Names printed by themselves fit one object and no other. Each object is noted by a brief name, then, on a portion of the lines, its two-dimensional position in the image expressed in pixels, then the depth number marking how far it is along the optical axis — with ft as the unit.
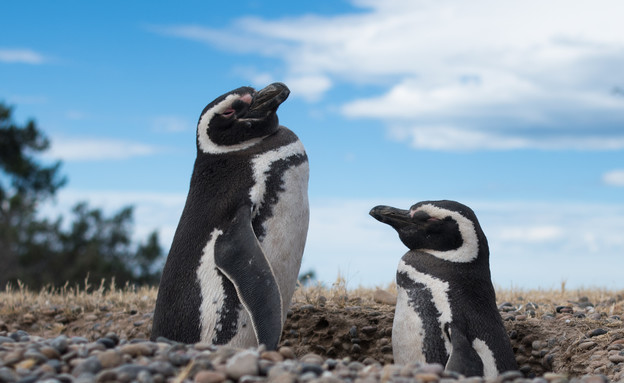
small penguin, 16.35
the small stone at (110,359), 10.70
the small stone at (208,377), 10.04
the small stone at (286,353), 11.71
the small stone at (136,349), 11.17
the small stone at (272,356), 11.28
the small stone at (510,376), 11.22
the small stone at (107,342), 12.14
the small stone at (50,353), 11.44
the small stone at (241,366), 10.25
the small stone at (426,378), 10.64
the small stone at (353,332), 19.76
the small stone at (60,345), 11.75
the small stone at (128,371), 10.01
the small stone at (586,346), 18.38
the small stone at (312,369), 10.59
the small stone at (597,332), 19.16
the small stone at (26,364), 10.97
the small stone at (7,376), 10.57
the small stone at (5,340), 13.03
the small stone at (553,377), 11.39
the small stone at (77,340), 12.52
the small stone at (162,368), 10.32
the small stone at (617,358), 17.13
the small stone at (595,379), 12.00
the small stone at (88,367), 10.53
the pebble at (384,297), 22.45
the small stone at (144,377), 9.85
